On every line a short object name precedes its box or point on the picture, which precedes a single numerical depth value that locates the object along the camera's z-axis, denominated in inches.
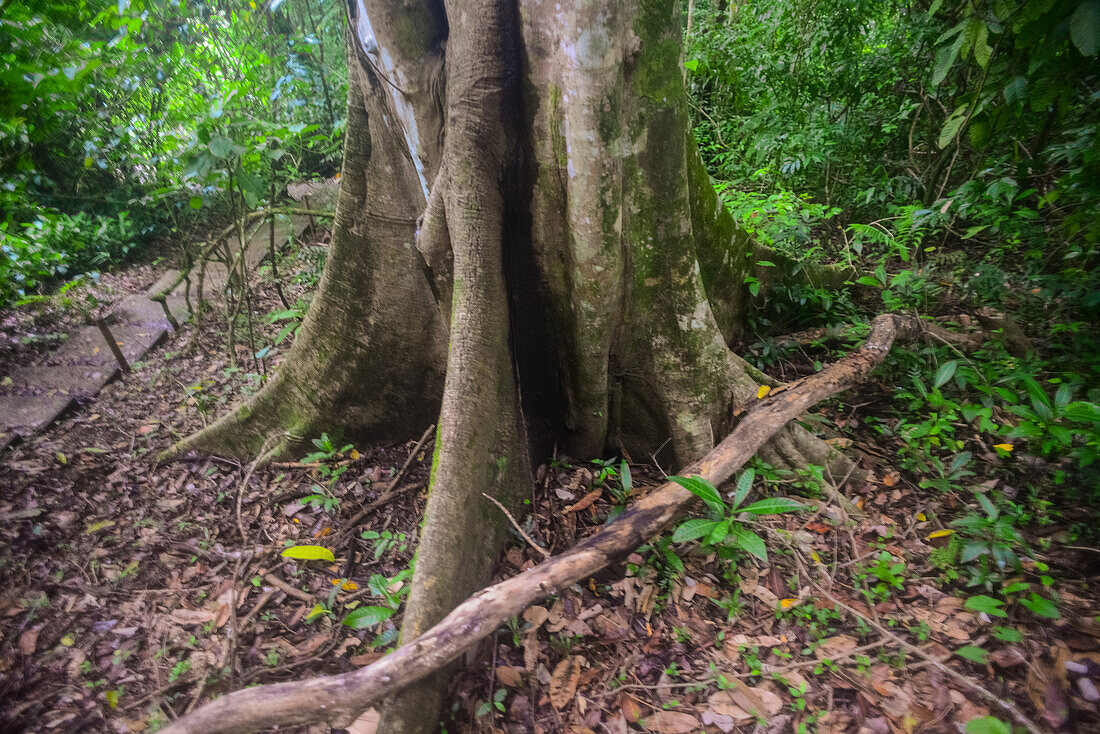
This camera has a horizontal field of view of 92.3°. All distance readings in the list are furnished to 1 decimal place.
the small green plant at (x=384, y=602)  84.1
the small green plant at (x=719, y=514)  82.0
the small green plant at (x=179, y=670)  89.0
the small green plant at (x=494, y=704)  80.2
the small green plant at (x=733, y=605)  91.8
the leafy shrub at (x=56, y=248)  189.0
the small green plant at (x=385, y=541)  103.7
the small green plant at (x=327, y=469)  118.6
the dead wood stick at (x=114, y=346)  172.1
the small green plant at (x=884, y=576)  91.6
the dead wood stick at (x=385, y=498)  114.6
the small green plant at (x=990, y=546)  87.3
